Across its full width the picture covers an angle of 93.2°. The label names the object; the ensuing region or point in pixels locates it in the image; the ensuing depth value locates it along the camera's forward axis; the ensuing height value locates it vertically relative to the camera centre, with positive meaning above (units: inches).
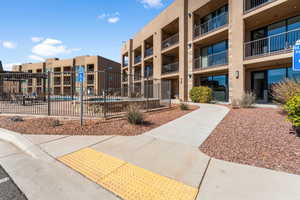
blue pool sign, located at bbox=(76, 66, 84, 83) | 234.2 +41.4
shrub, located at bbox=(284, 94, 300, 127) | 166.4 -13.4
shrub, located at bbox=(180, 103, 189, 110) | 427.8 -22.7
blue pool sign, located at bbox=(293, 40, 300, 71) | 178.9 +54.3
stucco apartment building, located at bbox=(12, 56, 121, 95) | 1624.0 +451.4
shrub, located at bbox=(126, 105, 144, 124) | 255.4 -30.2
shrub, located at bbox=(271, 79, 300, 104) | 273.3 +19.3
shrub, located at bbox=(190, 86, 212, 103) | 585.9 +22.6
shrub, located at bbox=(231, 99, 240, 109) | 455.5 -11.9
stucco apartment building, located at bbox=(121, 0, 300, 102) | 456.8 +236.8
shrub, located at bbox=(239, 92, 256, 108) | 415.2 -4.6
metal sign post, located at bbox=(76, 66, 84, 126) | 234.1 +39.2
